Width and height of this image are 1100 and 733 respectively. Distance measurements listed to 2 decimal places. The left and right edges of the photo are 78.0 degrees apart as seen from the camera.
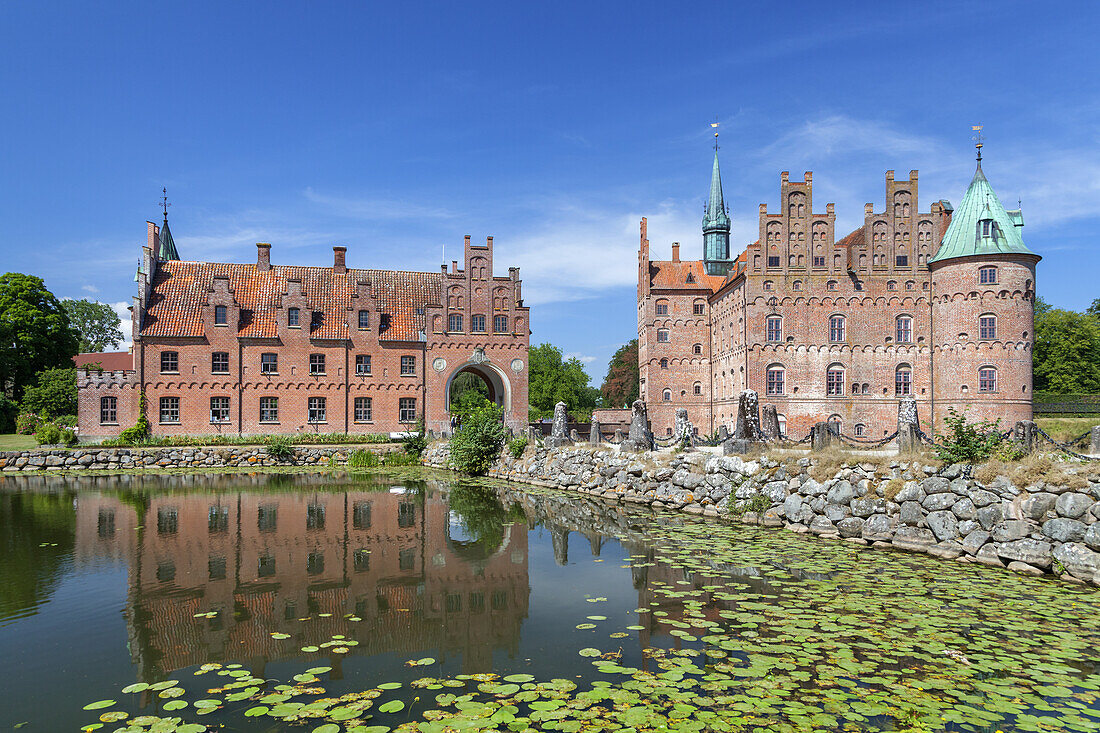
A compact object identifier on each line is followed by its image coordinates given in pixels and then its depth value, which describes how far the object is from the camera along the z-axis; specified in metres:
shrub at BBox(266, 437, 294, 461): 32.91
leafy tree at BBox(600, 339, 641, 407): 67.94
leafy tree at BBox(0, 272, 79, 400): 43.25
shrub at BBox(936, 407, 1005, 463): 12.95
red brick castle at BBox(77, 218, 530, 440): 36.72
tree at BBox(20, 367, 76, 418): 37.62
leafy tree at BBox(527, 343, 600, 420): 68.69
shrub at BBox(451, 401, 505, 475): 28.02
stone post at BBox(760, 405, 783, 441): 20.26
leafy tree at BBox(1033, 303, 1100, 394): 49.59
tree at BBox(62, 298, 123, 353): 77.06
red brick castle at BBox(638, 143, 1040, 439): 38.62
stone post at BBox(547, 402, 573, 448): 26.41
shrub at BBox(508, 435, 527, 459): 27.62
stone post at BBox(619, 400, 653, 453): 22.14
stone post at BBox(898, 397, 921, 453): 15.07
